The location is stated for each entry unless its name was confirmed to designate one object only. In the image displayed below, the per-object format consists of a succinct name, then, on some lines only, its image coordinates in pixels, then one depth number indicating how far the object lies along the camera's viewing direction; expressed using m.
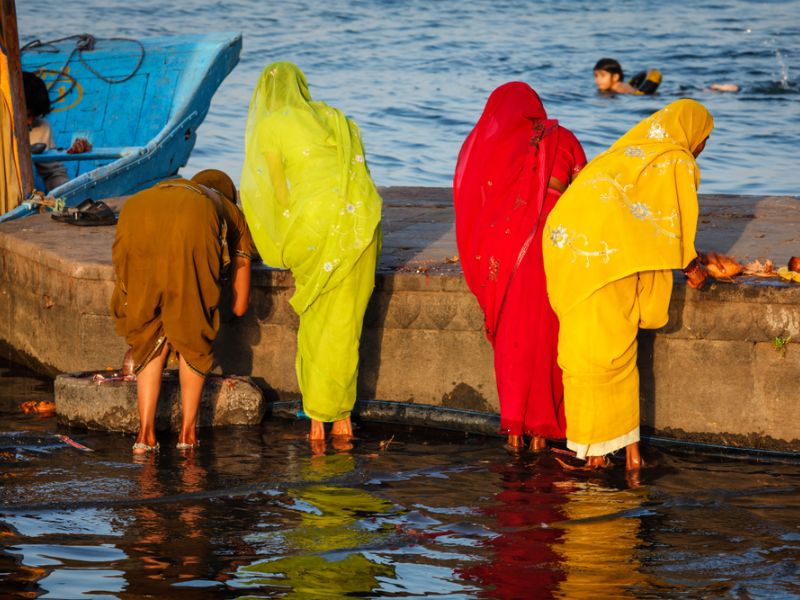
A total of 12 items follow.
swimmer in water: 38.28
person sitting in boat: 18.33
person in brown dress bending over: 11.47
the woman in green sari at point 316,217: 11.76
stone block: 12.69
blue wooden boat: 22.92
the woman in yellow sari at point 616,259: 10.66
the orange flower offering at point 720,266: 11.62
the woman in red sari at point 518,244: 11.37
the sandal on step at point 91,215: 15.37
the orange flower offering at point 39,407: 13.56
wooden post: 16.42
